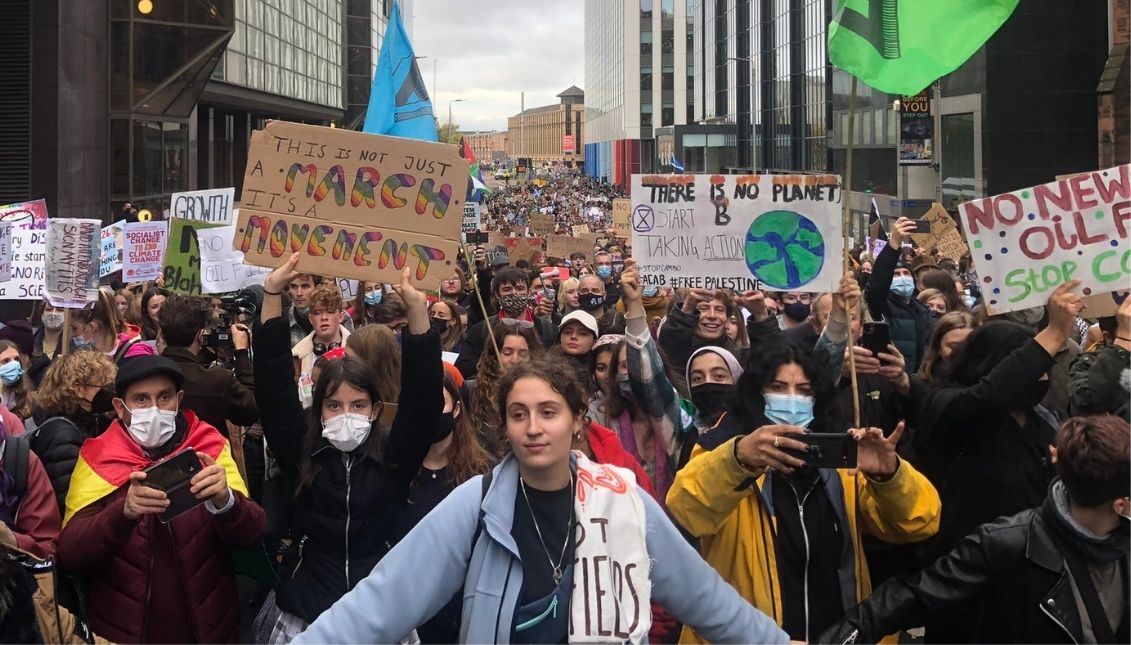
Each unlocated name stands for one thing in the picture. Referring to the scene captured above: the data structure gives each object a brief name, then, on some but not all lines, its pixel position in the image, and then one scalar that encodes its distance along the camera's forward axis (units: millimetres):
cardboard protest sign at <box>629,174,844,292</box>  5883
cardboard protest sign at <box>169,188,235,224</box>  12172
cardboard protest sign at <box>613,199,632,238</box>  15751
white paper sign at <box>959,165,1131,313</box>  5309
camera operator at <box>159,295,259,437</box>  5969
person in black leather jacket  3400
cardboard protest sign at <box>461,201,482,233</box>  16453
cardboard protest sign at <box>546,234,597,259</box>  17969
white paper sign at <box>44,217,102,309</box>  8570
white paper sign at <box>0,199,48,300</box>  9086
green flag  5156
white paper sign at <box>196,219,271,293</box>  9977
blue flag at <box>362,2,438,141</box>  8398
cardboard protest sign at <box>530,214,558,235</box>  23812
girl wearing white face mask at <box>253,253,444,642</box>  4199
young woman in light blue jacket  2945
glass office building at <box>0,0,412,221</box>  23844
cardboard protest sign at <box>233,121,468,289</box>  5516
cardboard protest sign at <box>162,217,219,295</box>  10133
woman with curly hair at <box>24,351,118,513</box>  5297
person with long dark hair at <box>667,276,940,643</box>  3682
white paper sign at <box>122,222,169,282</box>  11750
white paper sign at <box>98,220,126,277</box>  12680
